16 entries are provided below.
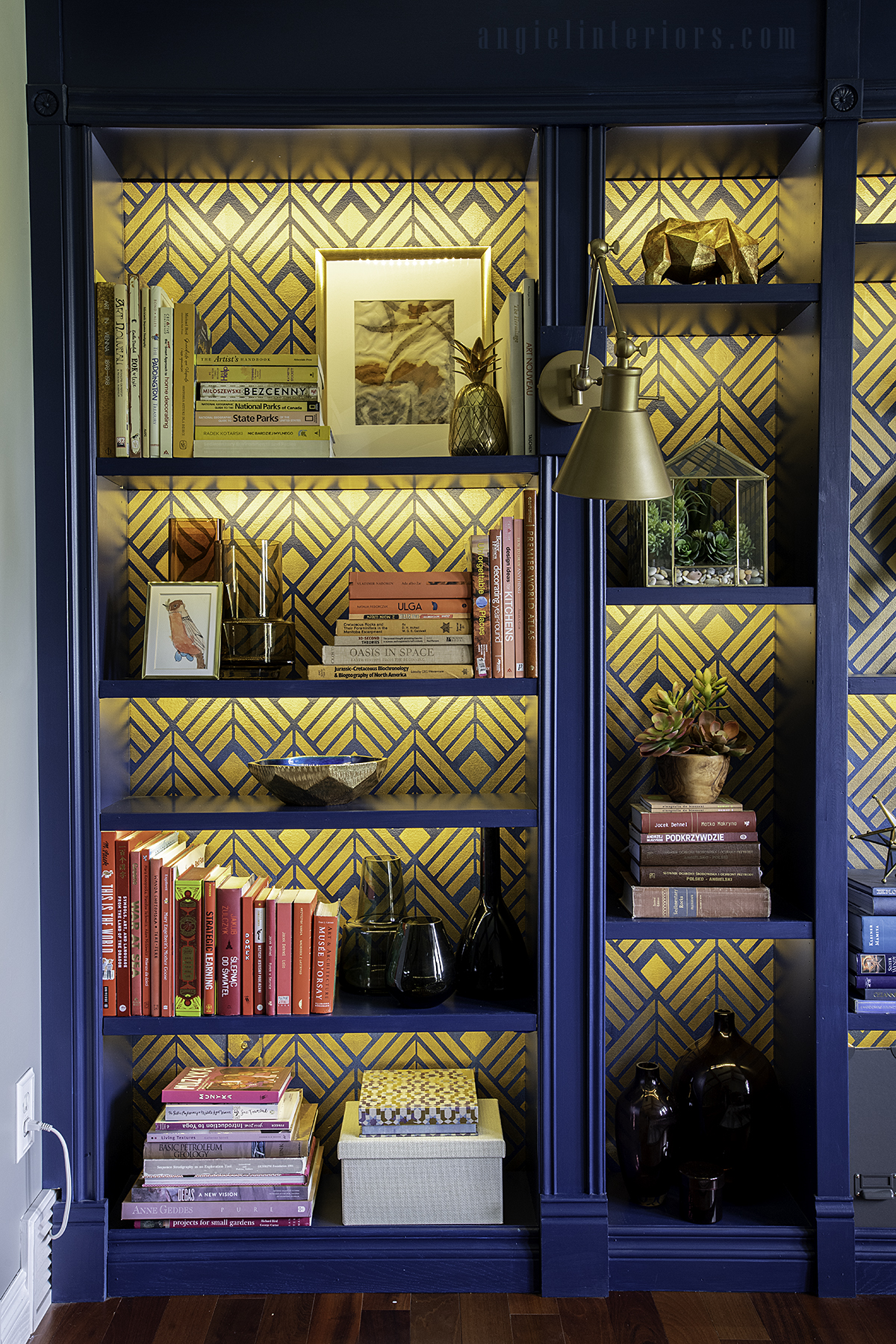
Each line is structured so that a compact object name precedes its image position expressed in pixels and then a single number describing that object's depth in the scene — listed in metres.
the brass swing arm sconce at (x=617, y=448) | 1.50
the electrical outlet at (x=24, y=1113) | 1.87
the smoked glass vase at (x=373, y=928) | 2.14
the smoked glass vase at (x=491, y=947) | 2.11
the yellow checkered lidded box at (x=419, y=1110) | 2.05
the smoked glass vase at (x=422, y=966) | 2.02
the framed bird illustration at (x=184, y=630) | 2.05
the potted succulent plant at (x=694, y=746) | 2.08
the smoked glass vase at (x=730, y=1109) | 2.07
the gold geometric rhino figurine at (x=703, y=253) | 2.06
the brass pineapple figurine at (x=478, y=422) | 2.04
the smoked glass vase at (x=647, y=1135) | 2.05
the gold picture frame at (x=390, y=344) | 2.26
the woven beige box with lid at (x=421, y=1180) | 2.02
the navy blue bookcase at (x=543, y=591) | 1.96
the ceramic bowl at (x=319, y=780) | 2.01
